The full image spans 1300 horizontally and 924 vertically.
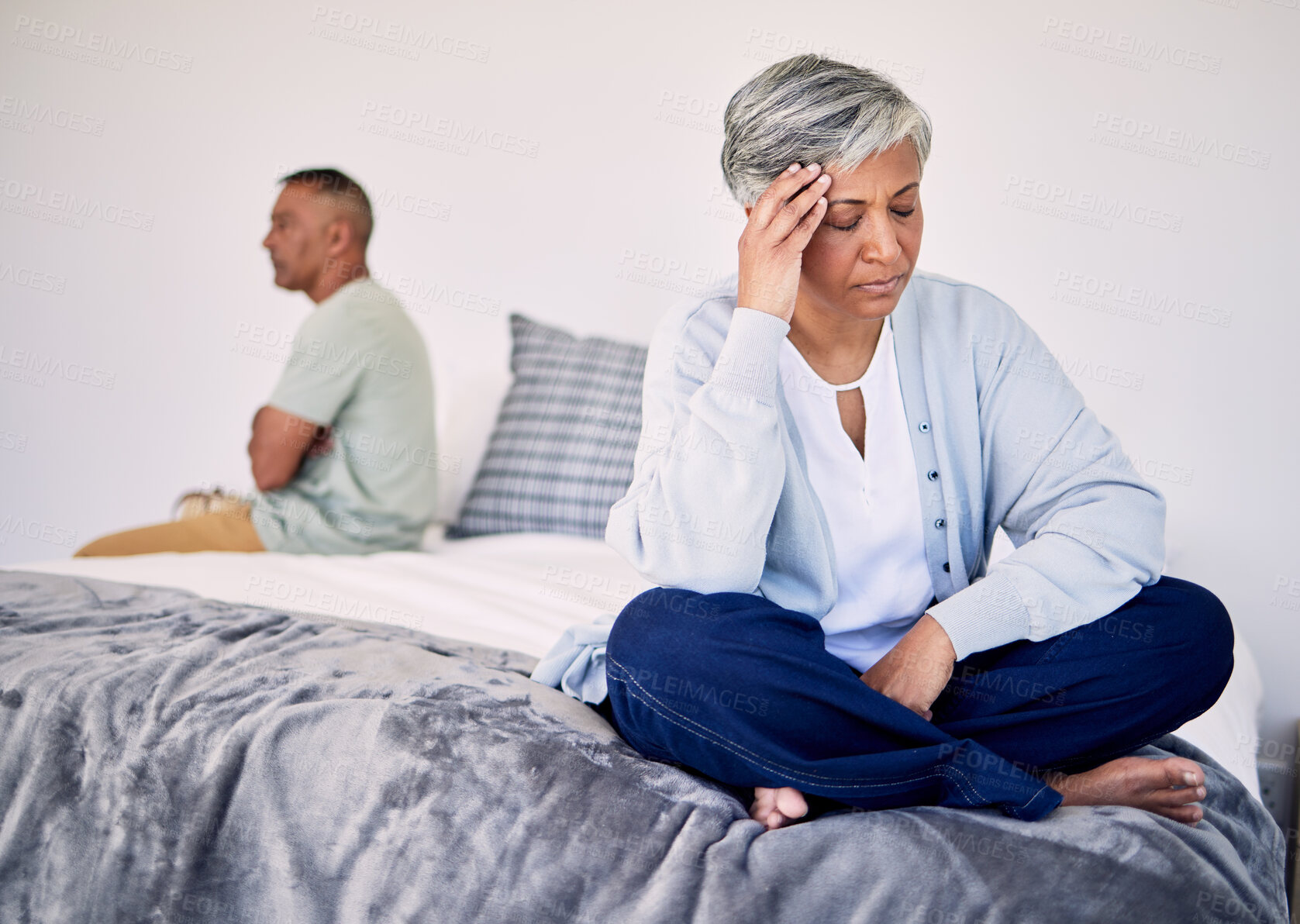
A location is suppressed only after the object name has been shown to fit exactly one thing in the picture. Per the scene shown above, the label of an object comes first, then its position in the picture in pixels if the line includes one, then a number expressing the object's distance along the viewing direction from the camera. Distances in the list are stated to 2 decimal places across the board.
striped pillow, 2.49
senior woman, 1.15
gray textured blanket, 1.01
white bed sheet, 1.84
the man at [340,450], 2.45
